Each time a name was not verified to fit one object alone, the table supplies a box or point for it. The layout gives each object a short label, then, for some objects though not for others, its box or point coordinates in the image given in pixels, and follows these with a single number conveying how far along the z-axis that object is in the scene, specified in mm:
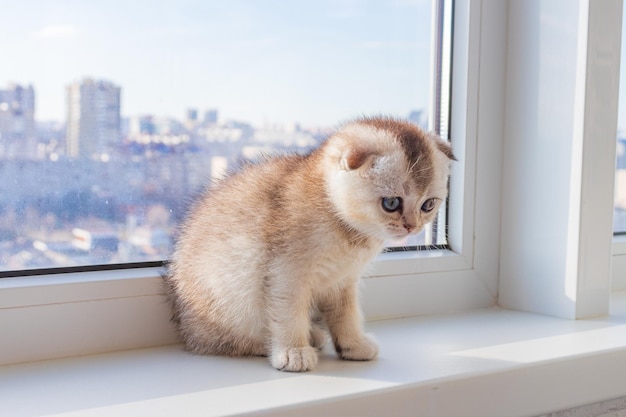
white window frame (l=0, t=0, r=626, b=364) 1207
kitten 907
